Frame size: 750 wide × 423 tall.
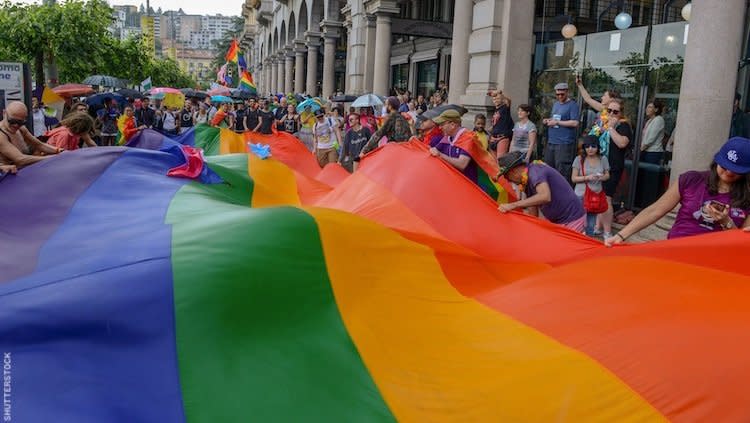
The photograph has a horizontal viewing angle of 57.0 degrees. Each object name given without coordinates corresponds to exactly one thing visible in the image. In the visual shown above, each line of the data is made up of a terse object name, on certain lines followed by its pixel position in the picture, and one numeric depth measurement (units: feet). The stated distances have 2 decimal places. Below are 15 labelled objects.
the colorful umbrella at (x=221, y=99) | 90.43
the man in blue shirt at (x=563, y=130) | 34.35
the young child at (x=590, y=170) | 27.20
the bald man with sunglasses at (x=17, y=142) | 20.25
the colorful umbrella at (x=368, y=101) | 56.70
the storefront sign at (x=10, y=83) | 36.78
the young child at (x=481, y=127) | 37.39
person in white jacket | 31.73
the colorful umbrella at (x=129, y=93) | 97.54
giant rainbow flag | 9.44
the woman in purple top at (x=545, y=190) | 20.59
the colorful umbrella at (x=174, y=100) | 108.88
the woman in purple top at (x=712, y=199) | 14.64
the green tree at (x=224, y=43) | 525.92
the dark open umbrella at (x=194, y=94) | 121.17
